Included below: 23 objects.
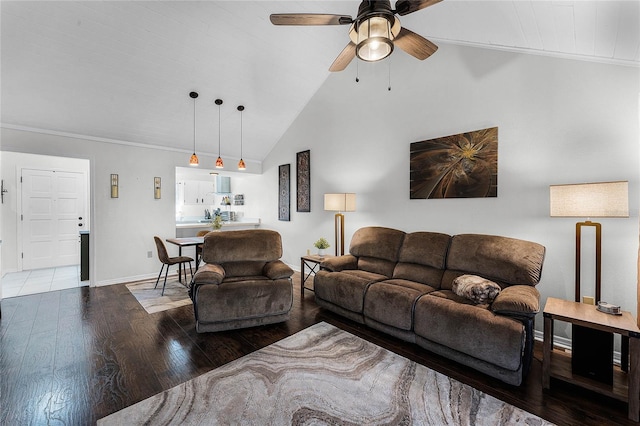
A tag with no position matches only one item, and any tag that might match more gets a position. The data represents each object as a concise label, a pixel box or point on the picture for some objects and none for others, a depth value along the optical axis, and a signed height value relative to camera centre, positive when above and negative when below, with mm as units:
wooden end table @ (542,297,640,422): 1712 -944
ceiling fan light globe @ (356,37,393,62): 1744 +1053
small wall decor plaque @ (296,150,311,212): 5270 +559
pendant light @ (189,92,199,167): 4129 +1641
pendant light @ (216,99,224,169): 4341 +726
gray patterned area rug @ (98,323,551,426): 1717 -1279
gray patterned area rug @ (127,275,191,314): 3719 -1262
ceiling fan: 1731 +1230
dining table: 4326 -509
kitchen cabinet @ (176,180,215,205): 7254 +474
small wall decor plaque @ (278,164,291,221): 5758 +375
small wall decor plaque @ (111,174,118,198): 4711 +404
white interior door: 5555 -141
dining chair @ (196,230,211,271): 4840 -746
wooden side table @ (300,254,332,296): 4012 -721
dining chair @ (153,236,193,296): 4230 -696
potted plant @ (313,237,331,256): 4244 -533
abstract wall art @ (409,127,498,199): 3029 +516
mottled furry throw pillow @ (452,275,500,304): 2344 -681
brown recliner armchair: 2881 -790
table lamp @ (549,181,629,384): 1922 -38
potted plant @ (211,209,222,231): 5410 -275
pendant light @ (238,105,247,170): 4818 +801
